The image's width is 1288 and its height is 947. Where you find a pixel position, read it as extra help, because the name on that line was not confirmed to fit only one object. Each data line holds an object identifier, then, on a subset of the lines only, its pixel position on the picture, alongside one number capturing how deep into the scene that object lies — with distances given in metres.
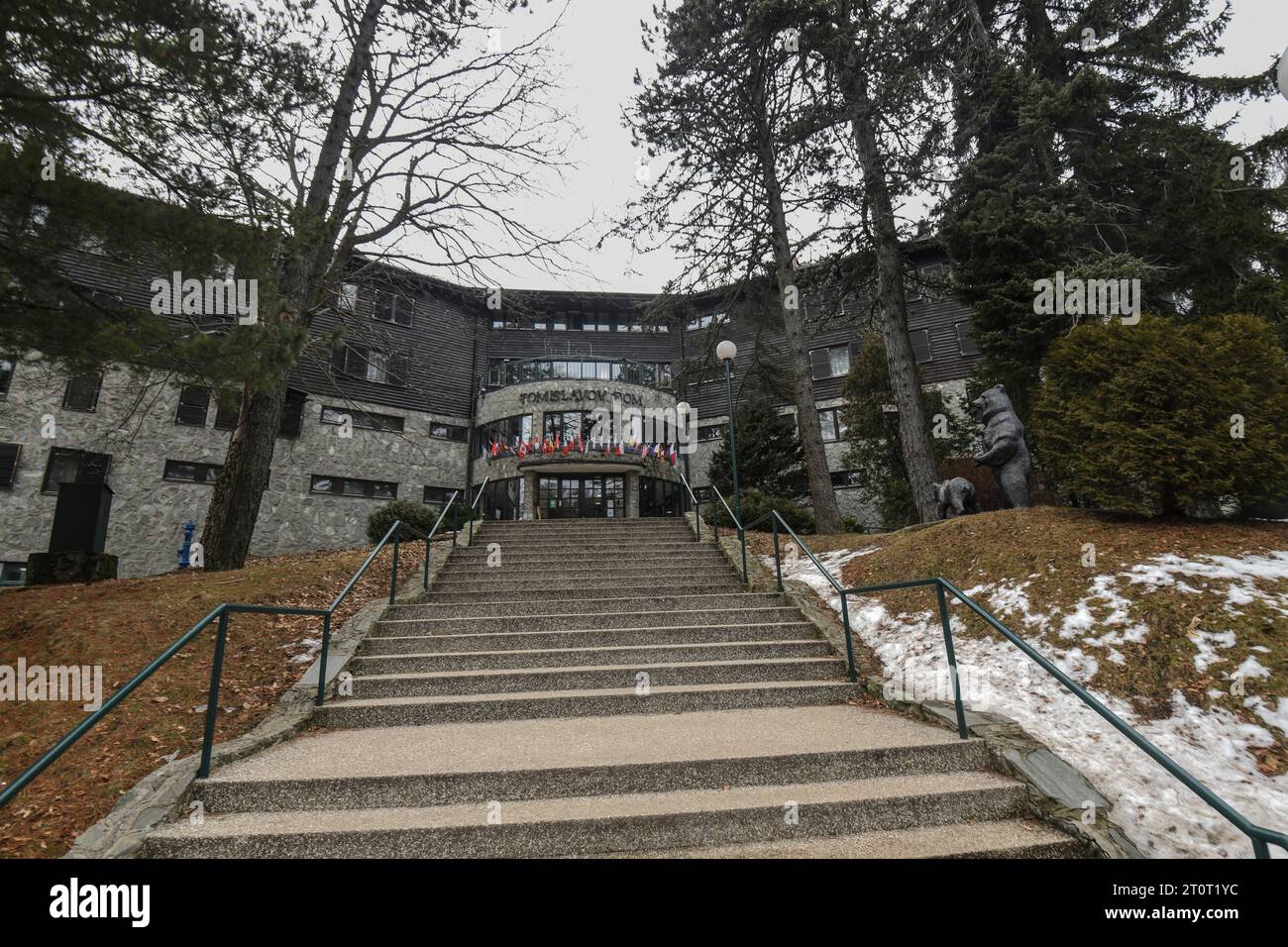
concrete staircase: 3.14
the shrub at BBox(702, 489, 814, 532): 15.25
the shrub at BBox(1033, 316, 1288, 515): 6.42
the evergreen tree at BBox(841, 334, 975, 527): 16.70
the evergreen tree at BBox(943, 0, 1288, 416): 10.09
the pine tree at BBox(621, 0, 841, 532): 13.36
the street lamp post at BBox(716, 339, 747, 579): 11.59
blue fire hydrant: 16.58
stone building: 15.75
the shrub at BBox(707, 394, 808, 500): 20.17
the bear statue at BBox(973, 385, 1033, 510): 8.80
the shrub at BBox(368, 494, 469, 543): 15.17
